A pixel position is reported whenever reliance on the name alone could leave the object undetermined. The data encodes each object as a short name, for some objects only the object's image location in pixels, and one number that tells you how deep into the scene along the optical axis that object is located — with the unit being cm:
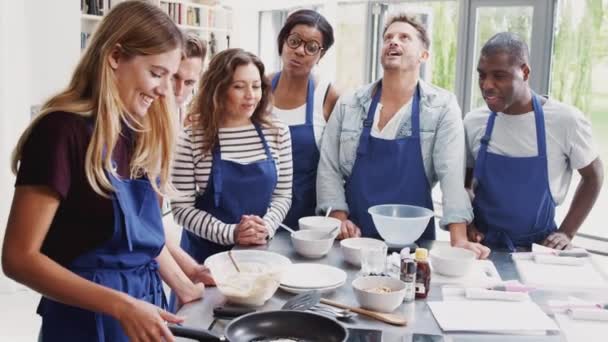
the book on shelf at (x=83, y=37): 508
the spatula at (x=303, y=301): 150
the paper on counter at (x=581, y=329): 146
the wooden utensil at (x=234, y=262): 177
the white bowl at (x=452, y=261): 181
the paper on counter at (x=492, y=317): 148
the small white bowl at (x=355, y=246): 192
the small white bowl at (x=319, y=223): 215
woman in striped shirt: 213
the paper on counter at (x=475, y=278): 179
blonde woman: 130
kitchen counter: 145
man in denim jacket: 222
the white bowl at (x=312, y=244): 196
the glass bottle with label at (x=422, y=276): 167
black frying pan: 133
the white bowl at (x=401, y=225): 202
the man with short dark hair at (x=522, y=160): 217
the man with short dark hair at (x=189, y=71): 231
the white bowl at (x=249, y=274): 156
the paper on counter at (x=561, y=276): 179
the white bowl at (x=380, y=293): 153
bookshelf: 678
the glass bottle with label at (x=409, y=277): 163
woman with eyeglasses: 249
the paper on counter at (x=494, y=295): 166
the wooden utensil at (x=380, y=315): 149
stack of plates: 168
